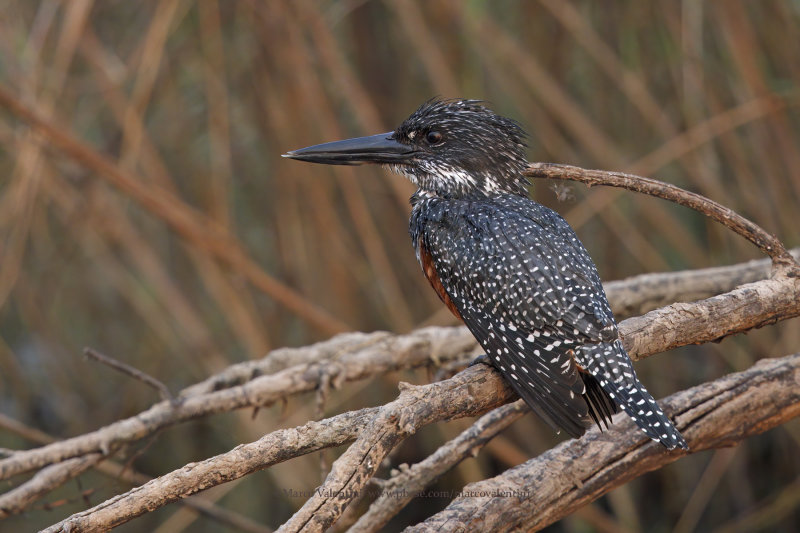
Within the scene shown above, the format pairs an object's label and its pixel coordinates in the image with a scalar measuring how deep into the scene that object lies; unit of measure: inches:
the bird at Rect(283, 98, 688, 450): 203.9
